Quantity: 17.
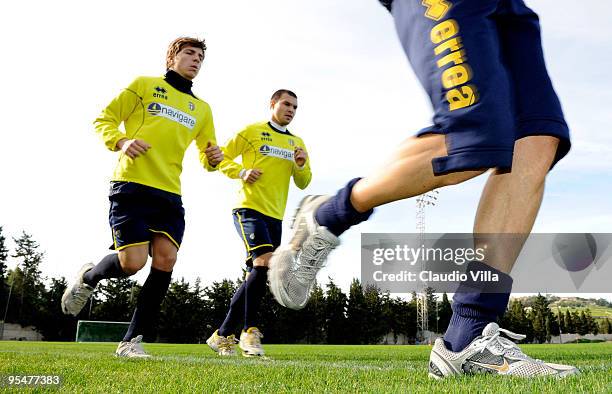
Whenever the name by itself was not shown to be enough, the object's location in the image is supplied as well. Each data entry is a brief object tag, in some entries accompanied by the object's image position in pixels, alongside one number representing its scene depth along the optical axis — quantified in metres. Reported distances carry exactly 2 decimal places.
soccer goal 26.55
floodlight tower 54.99
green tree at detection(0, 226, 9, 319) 59.47
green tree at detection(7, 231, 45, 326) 59.94
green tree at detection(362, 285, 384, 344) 66.62
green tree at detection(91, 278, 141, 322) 61.12
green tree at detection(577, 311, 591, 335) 78.44
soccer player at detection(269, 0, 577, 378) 2.14
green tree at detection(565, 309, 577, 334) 78.12
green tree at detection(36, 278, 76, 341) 60.19
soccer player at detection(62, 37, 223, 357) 5.31
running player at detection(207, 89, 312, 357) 6.67
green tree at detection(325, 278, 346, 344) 65.06
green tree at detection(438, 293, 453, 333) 74.25
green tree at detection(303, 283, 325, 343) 62.56
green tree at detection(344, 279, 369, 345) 65.69
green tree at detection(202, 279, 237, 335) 62.56
